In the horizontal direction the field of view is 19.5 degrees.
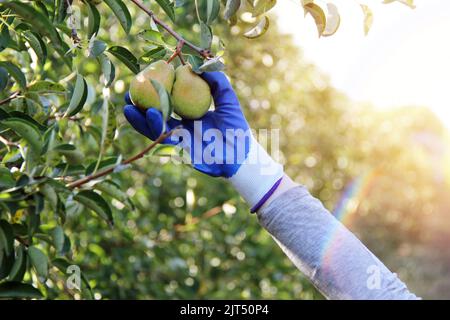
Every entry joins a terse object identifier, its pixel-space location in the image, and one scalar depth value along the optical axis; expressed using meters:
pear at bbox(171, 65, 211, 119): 2.05
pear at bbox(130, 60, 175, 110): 2.02
